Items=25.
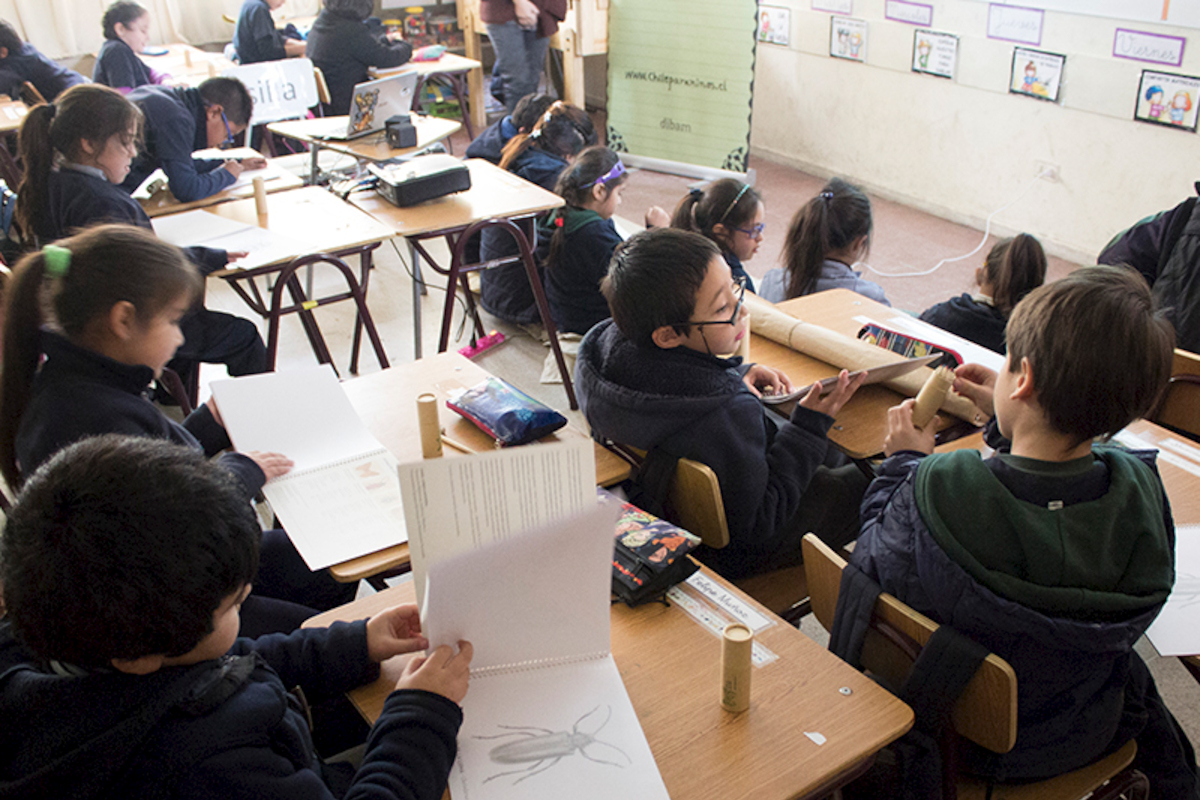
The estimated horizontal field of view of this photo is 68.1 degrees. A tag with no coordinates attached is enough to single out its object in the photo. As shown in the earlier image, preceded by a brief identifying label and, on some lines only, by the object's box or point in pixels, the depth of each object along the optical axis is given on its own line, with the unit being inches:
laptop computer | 153.0
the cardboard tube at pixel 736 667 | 40.7
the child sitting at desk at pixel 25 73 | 192.9
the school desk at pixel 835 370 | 71.6
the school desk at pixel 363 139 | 148.1
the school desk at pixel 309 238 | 106.4
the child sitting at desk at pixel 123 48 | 194.2
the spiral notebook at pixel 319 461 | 57.7
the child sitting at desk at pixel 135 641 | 31.2
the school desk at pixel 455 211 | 117.6
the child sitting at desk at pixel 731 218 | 105.1
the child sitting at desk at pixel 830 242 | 106.4
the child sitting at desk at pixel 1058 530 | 43.8
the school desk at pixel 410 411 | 65.6
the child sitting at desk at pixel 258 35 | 211.8
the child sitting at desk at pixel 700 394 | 63.3
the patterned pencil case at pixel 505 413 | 65.9
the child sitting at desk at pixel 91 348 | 58.1
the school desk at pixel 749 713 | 39.9
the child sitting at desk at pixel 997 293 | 94.7
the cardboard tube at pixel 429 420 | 61.5
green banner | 203.9
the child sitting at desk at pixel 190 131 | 123.6
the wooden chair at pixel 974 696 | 43.5
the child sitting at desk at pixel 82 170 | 101.5
